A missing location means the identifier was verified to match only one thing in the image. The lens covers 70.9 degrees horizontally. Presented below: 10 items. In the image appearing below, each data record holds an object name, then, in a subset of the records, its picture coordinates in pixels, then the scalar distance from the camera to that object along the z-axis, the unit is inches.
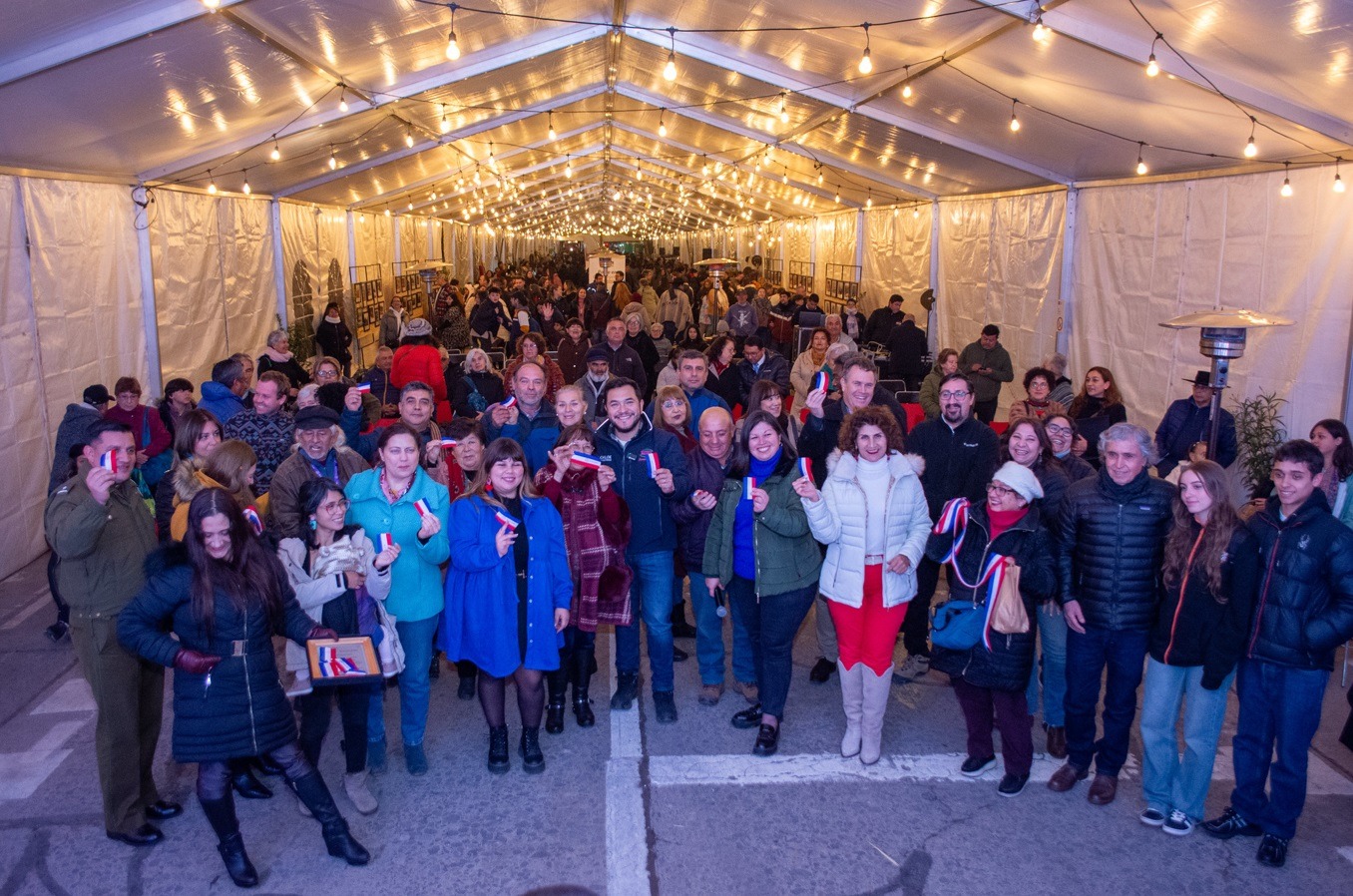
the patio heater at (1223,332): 225.5
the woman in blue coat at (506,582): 157.8
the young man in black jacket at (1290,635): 136.6
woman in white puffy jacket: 167.5
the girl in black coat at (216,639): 127.7
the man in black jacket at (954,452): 199.8
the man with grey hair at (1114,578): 149.3
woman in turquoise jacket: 158.6
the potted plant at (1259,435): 278.2
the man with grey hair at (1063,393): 269.4
